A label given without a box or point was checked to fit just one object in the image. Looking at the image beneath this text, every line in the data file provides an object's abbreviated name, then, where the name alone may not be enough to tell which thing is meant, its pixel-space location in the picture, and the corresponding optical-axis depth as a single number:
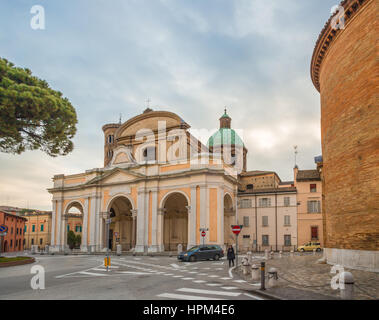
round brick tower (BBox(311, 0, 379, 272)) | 14.63
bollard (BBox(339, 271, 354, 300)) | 8.51
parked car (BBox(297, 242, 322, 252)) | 40.00
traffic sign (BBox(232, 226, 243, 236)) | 20.38
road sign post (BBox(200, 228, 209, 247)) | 32.61
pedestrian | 22.28
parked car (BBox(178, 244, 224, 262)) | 27.52
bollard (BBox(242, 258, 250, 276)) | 16.55
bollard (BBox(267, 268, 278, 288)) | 12.29
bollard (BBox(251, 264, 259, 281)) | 14.70
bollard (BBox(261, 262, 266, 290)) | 11.76
